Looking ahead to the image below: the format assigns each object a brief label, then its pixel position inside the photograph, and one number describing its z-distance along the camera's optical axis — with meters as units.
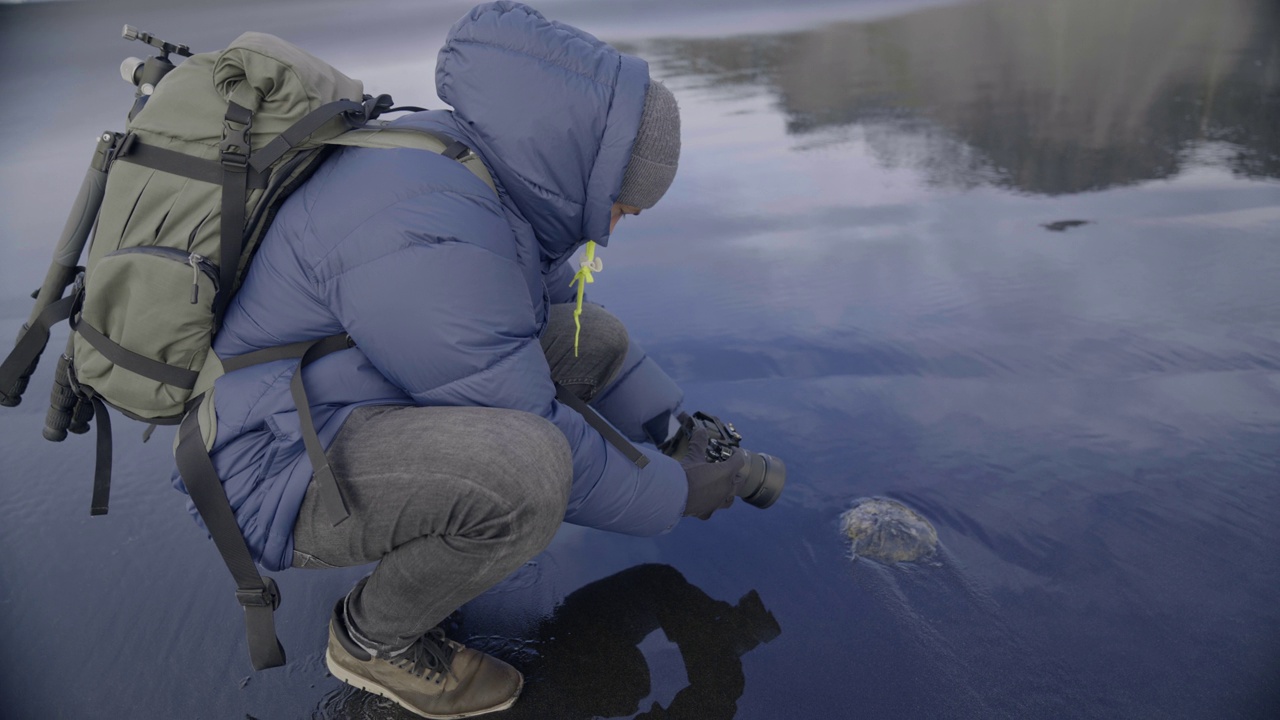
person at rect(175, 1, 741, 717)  1.67
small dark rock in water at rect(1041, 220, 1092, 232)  4.11
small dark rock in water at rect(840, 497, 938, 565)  2.27
